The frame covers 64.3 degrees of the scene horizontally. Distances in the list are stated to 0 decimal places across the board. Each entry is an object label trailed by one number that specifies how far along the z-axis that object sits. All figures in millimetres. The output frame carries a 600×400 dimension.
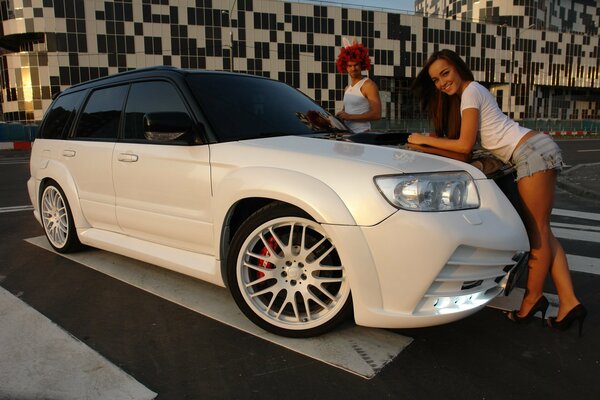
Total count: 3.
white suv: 2342
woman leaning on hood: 2801
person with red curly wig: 4734
